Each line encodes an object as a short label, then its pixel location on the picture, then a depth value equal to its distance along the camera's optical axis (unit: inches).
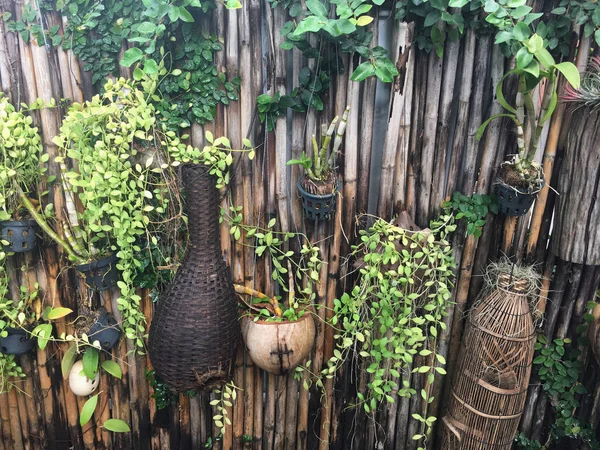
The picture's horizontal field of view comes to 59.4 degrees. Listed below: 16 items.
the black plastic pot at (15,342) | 97.7
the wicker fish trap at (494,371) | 88.0
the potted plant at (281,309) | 89.9
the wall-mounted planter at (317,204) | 85.2
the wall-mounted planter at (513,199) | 84.0
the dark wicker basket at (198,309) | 85.5
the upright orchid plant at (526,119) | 72.8
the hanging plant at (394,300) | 86.6
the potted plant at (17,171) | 85.3
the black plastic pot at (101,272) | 90.9
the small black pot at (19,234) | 90.0
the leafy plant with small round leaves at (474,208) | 89.6
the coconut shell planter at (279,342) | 89.5
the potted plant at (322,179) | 83.8
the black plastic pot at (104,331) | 96.2
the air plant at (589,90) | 78.6
